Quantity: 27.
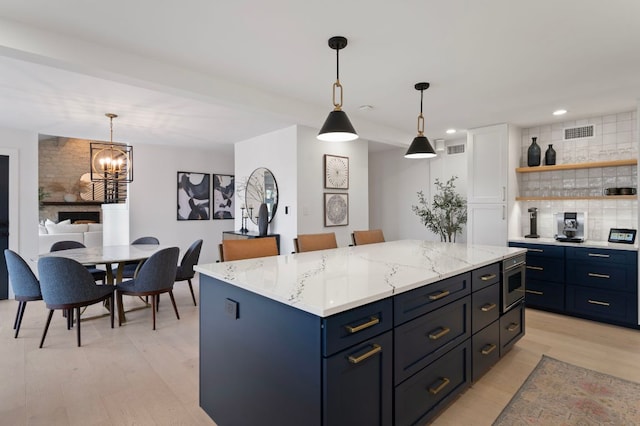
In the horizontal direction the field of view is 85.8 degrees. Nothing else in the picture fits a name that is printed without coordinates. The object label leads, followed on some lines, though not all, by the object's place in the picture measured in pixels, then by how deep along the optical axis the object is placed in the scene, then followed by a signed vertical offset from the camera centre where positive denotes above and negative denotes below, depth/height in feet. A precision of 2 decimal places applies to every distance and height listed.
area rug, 6.74 -4.09
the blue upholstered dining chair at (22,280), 10.54 -2.19
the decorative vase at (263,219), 16.08 -0.47
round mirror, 16.65 +0.86
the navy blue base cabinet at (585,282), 11.60 -2.62
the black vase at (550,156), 14.37 +2.21
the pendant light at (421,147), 10.60 +1.92
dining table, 11.60 -1.68
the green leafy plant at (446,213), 17.87 -0.20
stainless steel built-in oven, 8.70 -1.91
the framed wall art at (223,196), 23.16 +0.89
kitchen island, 4.49 -2.00
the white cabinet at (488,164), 14.92 +2.03
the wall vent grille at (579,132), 13.89 +3.17
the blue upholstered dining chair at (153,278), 11.44 -2.33
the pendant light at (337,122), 7.80 +2.01
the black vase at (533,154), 14.67 +2.36
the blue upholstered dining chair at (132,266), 14.34 -2.49
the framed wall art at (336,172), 16.22 +1.80
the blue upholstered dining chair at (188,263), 13.73 -2.20
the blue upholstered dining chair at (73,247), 13.56 -1.68
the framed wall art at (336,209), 16.26 +0.00
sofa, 18.96 -1.55
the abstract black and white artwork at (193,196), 21.65 +0.84
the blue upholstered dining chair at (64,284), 9.80 -2.19
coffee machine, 13.44 -0.69
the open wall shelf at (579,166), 12.43 +1.70
